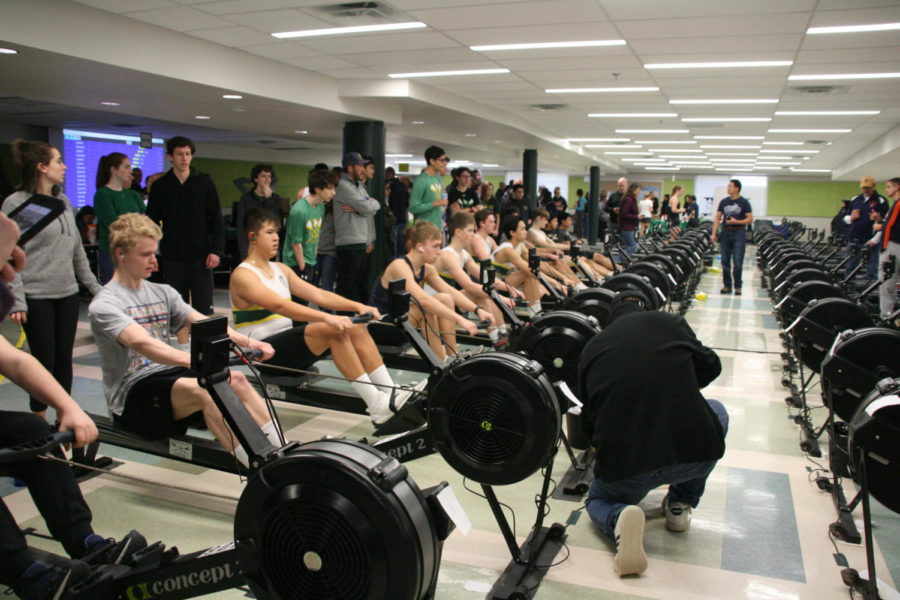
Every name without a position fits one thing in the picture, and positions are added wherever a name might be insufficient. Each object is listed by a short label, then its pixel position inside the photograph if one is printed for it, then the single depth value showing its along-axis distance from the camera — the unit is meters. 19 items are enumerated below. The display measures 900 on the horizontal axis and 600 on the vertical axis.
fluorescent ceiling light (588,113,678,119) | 10.23
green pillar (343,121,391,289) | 8.34
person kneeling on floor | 2.41
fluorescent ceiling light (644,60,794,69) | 6.35
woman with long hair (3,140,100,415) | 3.16
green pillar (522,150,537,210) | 14.82
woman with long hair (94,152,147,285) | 4.75
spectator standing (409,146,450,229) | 7.03
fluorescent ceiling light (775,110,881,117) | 9.27
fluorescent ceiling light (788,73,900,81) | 6.73
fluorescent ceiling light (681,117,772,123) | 10.31
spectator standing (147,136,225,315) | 4.38
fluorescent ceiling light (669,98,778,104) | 8.47
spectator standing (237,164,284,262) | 5.99
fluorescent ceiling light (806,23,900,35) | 4.96
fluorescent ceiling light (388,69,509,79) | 7.10
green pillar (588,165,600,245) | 18.80
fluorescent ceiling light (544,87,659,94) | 7.93
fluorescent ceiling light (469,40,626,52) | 5.71
